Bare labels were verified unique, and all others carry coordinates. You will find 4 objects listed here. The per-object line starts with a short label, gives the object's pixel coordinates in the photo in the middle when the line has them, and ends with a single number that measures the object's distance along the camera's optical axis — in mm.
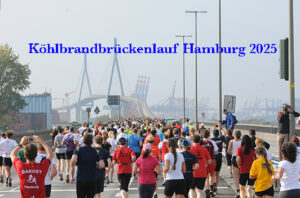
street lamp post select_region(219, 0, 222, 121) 29516
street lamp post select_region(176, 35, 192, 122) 65650
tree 83062
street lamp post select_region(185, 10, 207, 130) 46228
